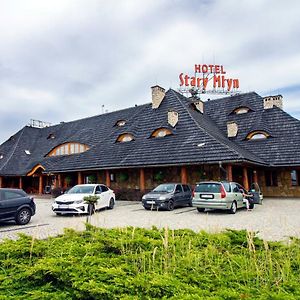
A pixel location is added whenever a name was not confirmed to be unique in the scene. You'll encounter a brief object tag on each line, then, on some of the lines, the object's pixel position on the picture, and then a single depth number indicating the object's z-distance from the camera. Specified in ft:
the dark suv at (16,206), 38.86
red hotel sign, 156.97
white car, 48.65
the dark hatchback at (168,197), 54.54
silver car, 47.98
